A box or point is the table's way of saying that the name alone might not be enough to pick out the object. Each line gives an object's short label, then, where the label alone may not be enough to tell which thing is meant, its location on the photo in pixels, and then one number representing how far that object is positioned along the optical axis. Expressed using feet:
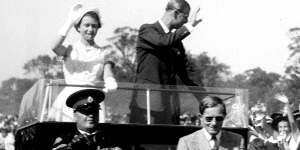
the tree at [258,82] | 164.65
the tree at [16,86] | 169.78
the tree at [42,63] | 168.04
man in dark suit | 18.67
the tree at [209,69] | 159.43
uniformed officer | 15.19
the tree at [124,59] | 123.65
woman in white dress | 19.08
